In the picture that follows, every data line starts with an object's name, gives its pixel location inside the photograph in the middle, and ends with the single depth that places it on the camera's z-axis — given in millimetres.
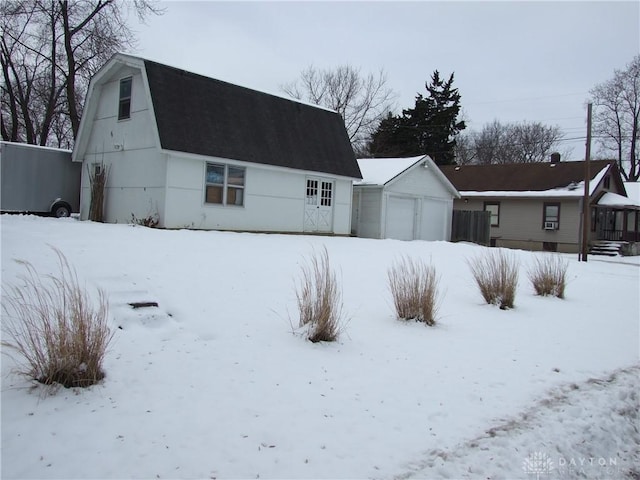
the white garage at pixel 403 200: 22281
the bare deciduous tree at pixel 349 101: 45656
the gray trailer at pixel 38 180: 17812
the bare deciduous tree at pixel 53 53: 27609
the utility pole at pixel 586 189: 19984
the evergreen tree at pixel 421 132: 45000
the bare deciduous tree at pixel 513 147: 54125
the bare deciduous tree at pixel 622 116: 42438
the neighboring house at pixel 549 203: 28000
